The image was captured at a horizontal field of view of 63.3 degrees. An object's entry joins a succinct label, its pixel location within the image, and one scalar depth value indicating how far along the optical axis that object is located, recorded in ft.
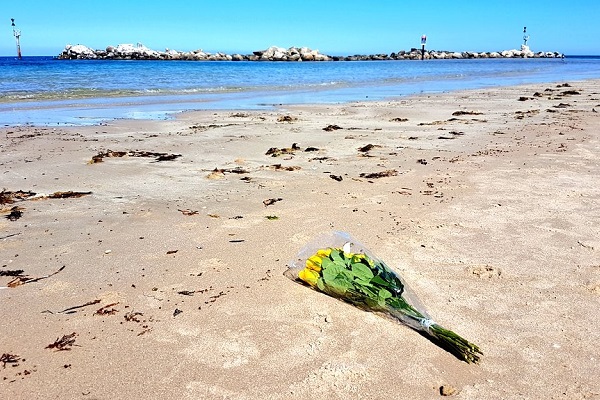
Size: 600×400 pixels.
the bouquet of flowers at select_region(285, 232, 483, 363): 8.20
